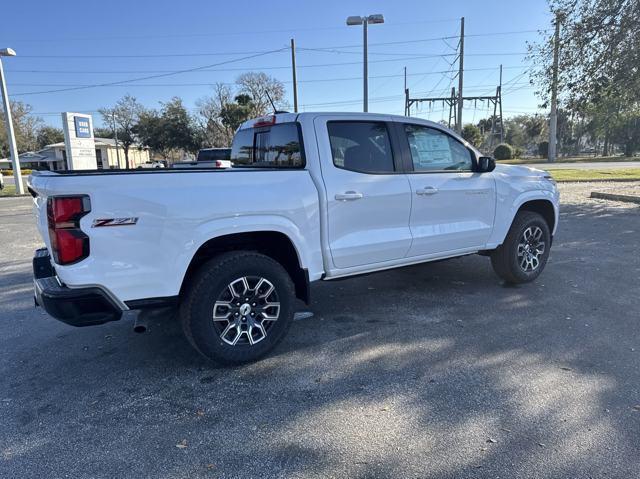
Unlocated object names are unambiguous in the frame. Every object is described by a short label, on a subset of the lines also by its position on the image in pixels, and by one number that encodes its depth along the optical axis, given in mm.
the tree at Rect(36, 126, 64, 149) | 80462
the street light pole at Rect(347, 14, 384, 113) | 16062
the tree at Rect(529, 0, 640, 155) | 11352
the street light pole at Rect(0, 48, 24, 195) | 19203
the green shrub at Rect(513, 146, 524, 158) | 56875
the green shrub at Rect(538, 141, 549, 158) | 56375
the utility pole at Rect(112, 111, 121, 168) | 58406
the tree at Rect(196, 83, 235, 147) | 47016
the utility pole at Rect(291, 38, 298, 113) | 23125
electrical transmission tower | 22594
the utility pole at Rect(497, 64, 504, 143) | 53525
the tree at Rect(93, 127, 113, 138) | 74750
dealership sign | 16344
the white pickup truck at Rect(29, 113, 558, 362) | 2910
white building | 64188
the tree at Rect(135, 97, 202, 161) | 48500
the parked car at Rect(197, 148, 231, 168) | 15255
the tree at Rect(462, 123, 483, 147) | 57812
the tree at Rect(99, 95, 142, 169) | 58469
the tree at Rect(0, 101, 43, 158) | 53047
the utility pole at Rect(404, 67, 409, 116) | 42256
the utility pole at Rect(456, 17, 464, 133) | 22359
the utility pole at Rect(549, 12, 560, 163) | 12832
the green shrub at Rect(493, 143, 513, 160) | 49153
